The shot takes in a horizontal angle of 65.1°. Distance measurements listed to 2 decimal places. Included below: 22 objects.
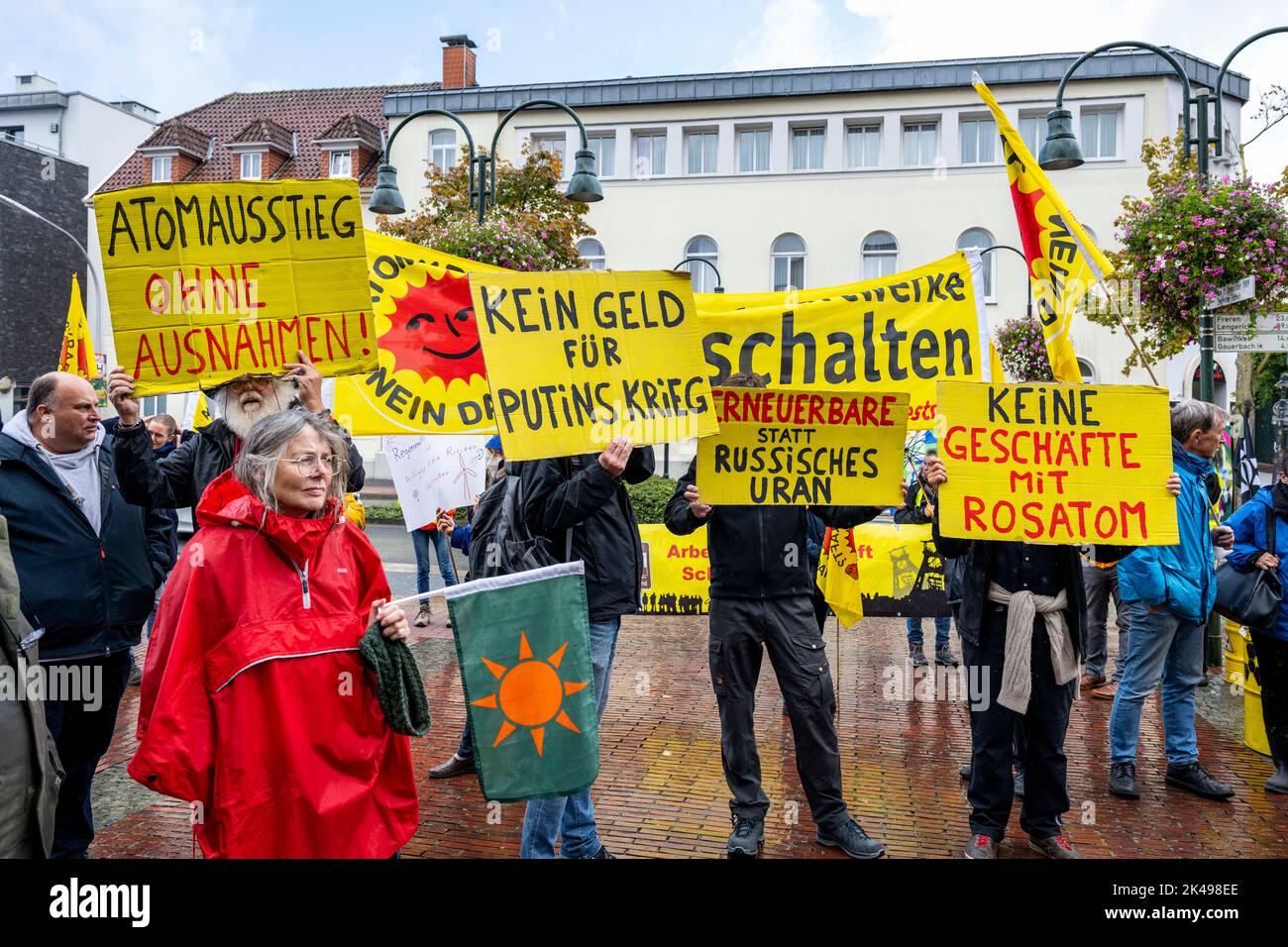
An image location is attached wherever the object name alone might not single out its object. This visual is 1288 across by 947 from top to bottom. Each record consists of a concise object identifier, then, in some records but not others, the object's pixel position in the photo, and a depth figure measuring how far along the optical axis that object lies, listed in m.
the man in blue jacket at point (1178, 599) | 5.50
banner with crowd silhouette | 8.30
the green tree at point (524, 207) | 21.11
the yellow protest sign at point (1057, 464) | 4.55
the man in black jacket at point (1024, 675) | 4.59
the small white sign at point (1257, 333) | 8.75
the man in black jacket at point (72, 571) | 4.06
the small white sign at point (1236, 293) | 8.49
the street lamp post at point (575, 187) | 12.28
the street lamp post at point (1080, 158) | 8.27
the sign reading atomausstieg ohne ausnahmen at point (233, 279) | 4.30
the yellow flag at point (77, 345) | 9.21
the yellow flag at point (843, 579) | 6.68
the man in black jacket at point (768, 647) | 4.59
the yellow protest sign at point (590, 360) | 4.00
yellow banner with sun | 5.44
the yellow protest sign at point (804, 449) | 4.55
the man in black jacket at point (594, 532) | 4.05
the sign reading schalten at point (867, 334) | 5.02
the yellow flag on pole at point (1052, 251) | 4.91
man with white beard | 4.15
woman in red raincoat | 2.99
